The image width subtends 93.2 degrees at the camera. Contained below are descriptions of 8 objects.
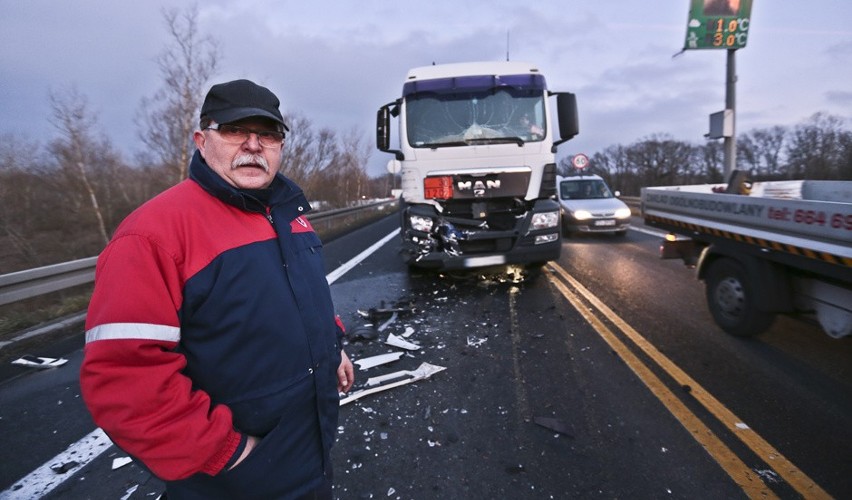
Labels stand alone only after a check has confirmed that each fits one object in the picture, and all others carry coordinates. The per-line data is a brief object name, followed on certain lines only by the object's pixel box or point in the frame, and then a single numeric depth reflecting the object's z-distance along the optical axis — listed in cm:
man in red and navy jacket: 105
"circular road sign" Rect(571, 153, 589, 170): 2031
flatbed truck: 311
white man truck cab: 591
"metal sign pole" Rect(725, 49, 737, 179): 1095
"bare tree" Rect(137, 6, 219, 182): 1571
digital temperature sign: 1059
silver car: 1096
